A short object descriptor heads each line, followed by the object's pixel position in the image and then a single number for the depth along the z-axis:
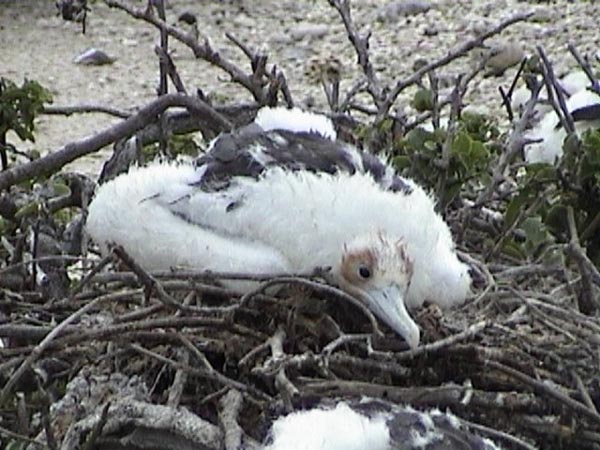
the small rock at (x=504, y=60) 13.15
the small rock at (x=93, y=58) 14.95
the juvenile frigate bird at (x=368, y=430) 4.52
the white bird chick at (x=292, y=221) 5.68
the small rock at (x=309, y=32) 15.50
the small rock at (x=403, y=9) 15.63
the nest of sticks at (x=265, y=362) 5.16
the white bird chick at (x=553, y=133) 7.71
